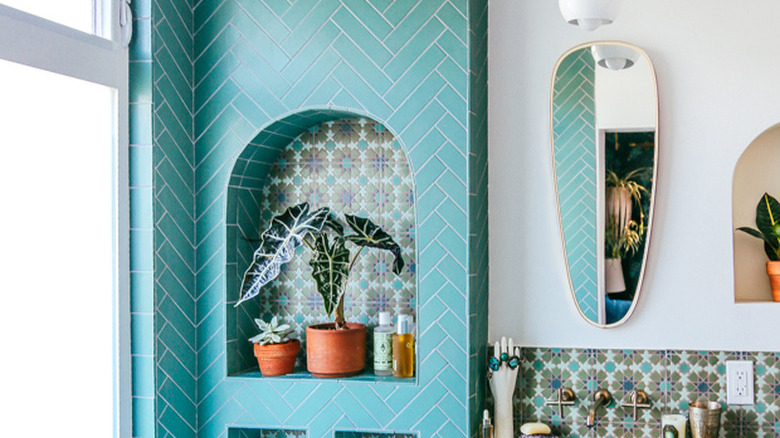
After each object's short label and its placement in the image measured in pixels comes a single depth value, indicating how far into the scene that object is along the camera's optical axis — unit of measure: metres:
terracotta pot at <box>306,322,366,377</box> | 2.22
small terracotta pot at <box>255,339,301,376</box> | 2.25
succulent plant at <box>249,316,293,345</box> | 2.26
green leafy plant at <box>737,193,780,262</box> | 2.23
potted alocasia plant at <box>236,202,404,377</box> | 2.20
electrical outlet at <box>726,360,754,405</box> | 2.18
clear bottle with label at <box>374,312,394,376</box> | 2.27
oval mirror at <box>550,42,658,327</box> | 2.23
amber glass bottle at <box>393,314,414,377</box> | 2.21
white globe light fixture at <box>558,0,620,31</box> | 1.67
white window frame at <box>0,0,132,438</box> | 1.70
